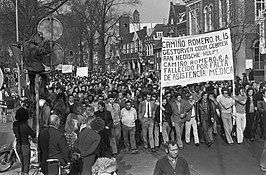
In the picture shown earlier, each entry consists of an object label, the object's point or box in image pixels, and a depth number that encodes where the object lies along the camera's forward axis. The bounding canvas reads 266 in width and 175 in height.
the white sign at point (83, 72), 32.22
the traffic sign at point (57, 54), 8.07
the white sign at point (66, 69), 34.56
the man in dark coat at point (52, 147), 6.93
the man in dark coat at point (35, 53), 8.36
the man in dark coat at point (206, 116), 13.34
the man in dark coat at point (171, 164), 5.84
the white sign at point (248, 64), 30.57
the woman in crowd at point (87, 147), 7.16
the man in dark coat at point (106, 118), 11.30
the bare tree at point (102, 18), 47.88
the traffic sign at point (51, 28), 8.01
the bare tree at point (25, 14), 23.70
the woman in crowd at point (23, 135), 8.80
